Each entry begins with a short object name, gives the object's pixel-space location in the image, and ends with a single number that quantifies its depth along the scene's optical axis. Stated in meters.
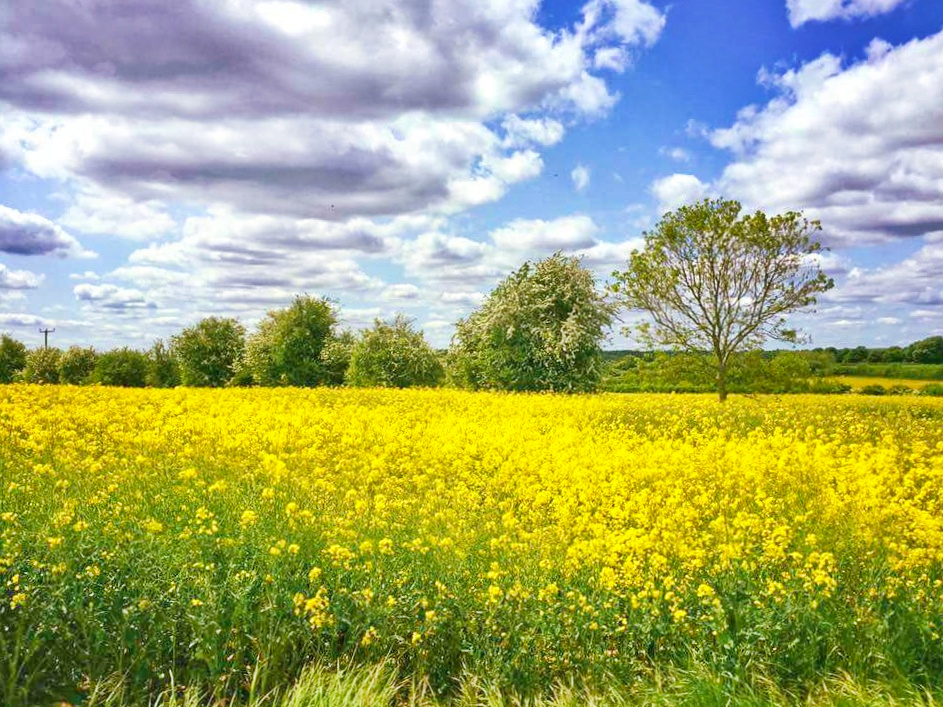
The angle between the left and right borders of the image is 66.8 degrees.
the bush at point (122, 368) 34.06
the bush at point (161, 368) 34.44
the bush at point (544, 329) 26.44
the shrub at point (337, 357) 31.33
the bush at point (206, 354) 33.59
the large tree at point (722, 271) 23.97
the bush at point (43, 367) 36.81
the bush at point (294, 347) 31.64
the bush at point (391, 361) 29.45
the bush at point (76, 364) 35.73
